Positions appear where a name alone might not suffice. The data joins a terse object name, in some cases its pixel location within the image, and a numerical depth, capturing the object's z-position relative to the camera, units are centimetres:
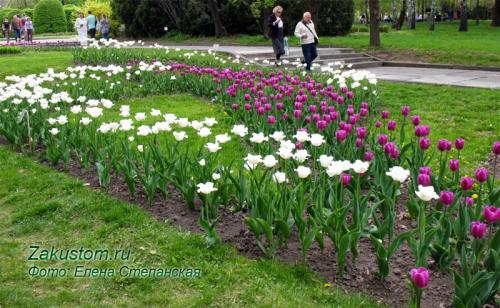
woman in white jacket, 1346
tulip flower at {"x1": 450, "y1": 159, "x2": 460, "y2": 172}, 388
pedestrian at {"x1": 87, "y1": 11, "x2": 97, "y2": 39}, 2359
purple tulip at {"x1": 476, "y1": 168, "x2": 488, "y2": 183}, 346
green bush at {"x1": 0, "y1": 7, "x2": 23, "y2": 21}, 4966
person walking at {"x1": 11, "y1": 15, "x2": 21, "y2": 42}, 3303
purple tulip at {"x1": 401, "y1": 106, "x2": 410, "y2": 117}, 557
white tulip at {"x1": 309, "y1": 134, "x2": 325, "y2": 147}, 429
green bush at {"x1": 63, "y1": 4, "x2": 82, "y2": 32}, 5114
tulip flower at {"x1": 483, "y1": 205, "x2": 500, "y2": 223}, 299
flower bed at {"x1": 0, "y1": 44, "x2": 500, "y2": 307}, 345
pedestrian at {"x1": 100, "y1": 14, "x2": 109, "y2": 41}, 2644
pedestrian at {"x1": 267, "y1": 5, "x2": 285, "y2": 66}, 1523
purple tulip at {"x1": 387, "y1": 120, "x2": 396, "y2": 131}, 505
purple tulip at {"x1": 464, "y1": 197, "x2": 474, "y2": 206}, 354
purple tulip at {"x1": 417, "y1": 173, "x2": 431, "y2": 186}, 345
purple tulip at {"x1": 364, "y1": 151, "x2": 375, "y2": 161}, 428
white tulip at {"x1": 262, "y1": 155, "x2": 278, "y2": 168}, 396
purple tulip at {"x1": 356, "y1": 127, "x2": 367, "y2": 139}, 460
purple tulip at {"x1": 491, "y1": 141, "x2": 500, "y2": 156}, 388
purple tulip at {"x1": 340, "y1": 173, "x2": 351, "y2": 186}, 372
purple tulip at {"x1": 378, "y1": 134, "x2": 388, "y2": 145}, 458
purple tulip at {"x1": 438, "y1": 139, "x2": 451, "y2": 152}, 419
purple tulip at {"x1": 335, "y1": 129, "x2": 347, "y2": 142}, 448
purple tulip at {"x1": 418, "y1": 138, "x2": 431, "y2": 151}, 428
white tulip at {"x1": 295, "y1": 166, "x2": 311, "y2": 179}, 378
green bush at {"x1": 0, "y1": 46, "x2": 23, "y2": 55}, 2088
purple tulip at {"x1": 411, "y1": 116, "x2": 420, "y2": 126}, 502
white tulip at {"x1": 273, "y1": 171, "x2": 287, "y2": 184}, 382
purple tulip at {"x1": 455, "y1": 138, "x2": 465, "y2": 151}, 418
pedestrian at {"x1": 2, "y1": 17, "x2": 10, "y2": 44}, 3376
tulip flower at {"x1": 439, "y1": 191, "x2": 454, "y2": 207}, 328
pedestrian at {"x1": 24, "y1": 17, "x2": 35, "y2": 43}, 2981
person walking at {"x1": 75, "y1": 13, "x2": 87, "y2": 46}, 2145
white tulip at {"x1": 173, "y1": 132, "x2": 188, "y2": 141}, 471
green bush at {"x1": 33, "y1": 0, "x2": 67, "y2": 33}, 4809
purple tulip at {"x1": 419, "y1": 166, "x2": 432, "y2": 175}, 372
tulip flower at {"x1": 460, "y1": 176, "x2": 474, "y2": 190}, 344
